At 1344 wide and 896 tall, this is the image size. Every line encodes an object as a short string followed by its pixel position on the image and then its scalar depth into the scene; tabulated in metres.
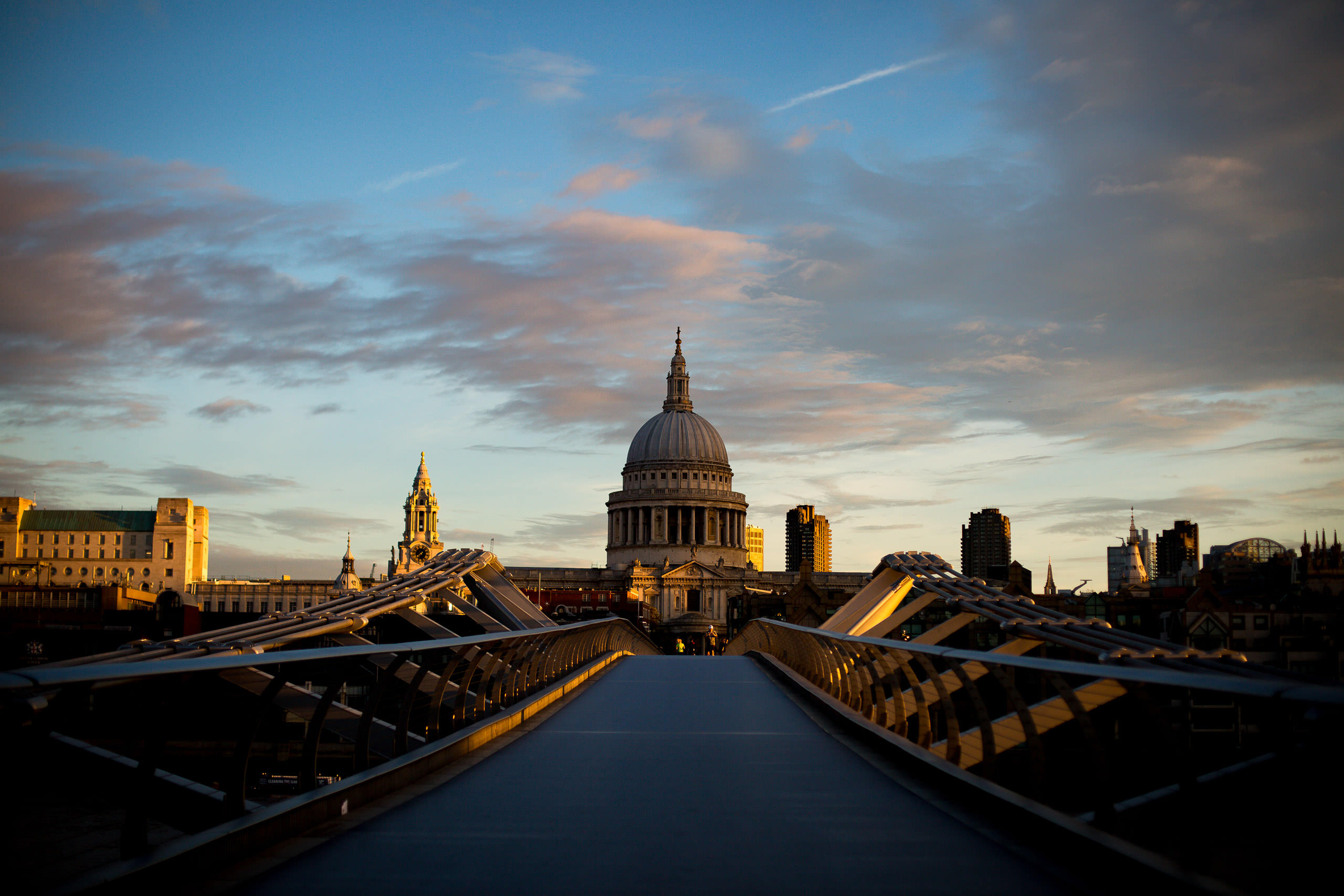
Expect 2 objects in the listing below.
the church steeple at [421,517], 172.88
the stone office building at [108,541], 189.62
